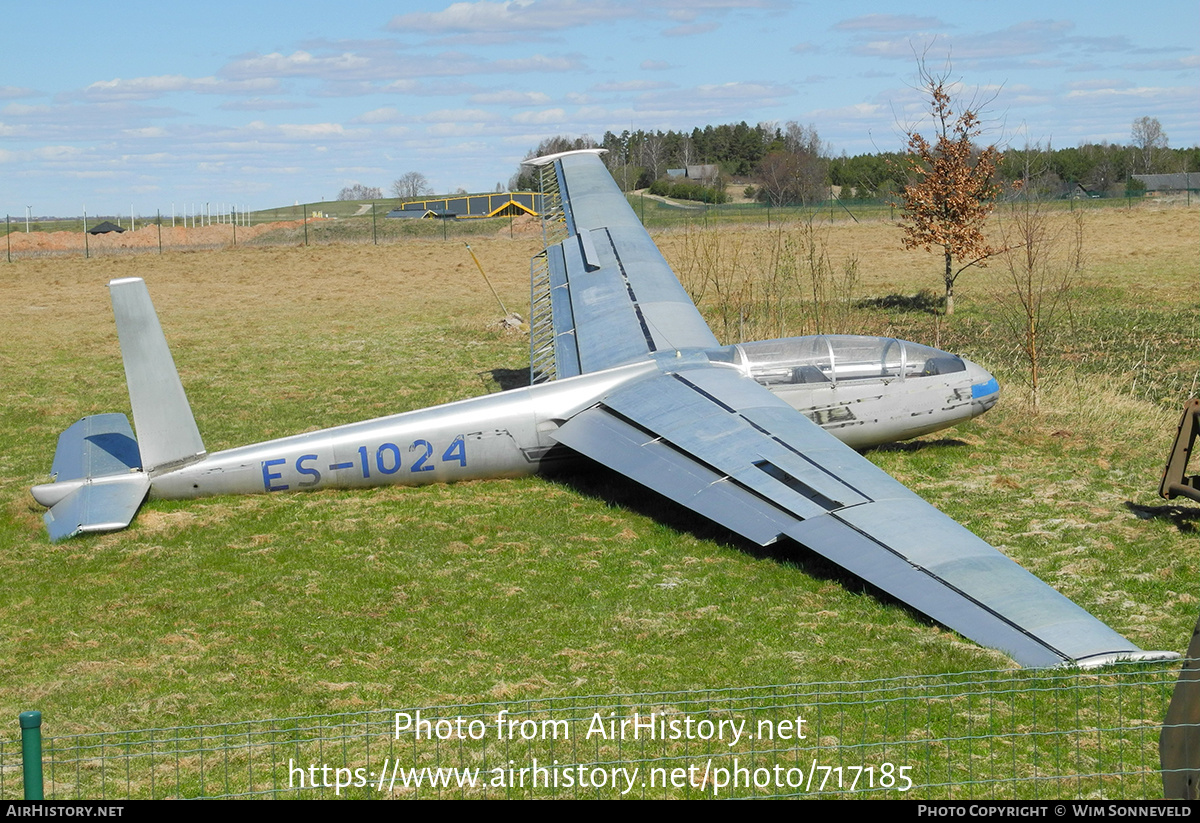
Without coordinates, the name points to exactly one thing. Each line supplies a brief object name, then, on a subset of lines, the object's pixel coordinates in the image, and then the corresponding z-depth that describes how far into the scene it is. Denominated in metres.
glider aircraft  11.77
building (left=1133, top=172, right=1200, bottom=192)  84.43
